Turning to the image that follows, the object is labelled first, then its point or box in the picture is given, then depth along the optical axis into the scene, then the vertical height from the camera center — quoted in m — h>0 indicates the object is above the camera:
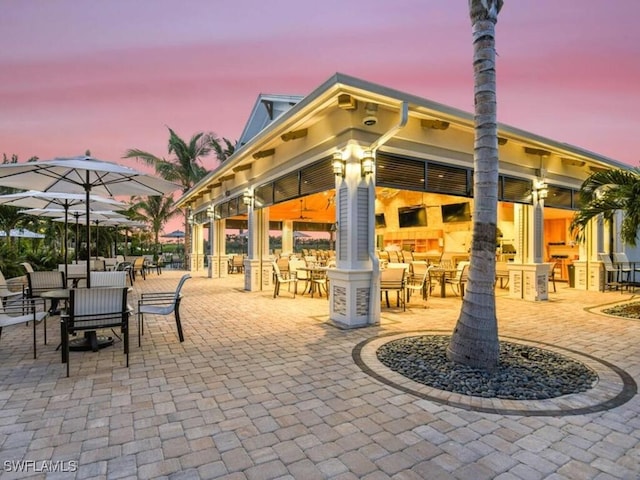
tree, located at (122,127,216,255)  19.81 +5.09
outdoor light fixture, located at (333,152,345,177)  5.85 +1.37
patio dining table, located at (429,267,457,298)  9.00 -0.95
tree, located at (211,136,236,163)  20.97 +6.10
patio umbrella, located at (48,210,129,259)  9.33 +0.86
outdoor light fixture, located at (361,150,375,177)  5.74 +1.39
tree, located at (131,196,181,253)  23.27 +2.38
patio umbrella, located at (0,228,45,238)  15.70 +0.57
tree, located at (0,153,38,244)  13.57 +1.19
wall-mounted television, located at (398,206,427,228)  14.20 +1.12
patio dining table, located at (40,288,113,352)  4.46 -1.36
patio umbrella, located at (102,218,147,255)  10.93 +0.82
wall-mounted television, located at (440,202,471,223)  12.66 +1.15
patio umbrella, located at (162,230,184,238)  23.28 +0.62
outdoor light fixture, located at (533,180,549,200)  8.81 +1.37
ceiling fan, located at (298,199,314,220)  14.65 +1.59
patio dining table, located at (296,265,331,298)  8.93 -1.06
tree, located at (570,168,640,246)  6.89 +0.90
